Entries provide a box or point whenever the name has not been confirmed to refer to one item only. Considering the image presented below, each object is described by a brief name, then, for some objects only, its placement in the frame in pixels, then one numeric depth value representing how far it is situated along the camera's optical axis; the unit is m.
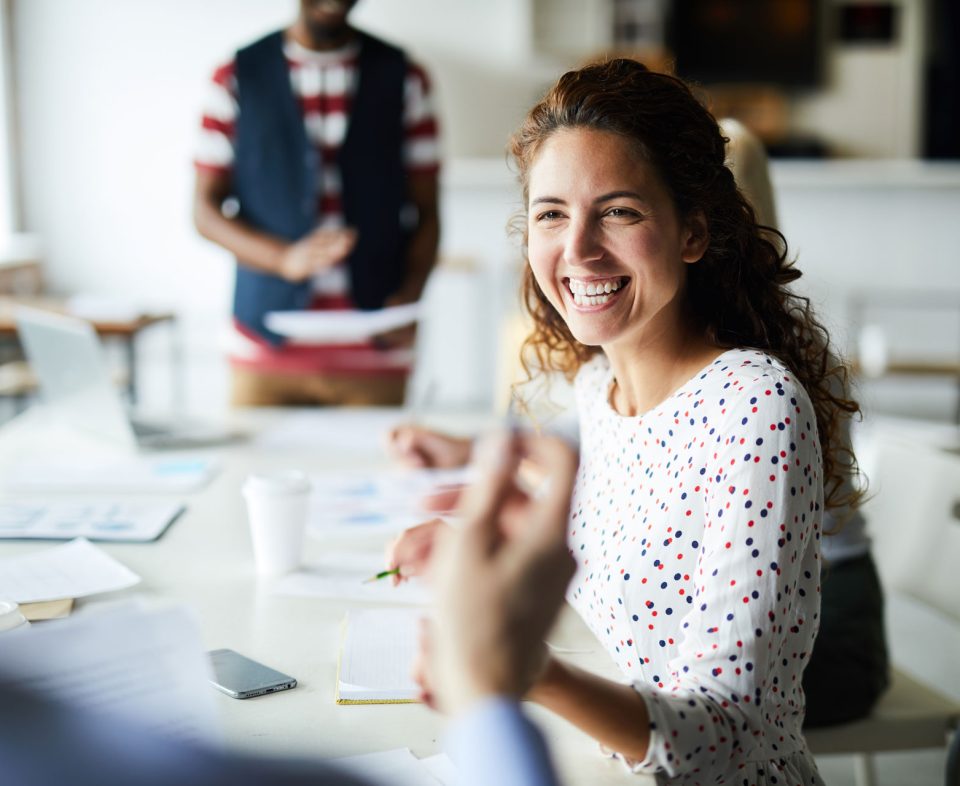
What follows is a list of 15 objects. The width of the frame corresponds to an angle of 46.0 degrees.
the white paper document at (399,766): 0.84
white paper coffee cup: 1.32
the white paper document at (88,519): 1.43
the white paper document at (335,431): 1.96
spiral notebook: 0.98
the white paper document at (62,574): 1.20
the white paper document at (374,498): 1.53
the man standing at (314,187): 2.32
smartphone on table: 0.98
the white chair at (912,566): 1.46
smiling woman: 0.88
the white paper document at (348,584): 1.26
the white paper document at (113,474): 1.67
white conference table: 0.91
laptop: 1.82
